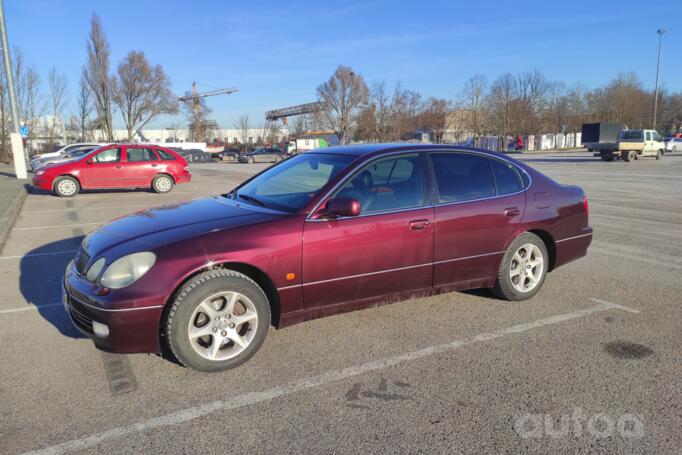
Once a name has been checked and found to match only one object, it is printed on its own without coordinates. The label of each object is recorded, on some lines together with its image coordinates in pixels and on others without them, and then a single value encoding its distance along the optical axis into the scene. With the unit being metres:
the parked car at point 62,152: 23.95
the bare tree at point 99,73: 47.69
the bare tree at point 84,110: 49.28
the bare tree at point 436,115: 67.94
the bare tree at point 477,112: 62.00
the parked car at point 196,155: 45.08
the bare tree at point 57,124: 44.39
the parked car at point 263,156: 44.59
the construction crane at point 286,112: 122.75
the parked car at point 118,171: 14.27
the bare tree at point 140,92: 54.94
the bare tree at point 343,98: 69.00
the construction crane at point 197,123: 80.44
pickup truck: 32.47
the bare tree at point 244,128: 86.25
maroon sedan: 3.28
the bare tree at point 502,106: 61.28
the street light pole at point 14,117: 19.64
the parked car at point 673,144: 50.22
